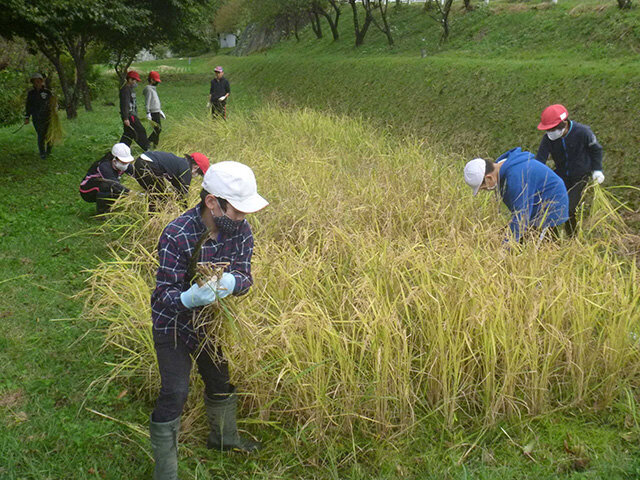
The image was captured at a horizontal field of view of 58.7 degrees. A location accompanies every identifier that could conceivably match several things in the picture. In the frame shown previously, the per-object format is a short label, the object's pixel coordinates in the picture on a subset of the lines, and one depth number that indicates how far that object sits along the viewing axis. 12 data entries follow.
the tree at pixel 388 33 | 20.41
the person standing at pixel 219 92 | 11.68
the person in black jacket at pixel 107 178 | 5.83
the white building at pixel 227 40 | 64.75
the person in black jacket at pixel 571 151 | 4.75
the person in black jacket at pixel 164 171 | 5.39
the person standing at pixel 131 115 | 8.51
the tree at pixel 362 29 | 22.23
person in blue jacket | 4.02
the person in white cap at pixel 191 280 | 2.26
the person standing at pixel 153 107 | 9.70
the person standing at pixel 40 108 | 9.09
